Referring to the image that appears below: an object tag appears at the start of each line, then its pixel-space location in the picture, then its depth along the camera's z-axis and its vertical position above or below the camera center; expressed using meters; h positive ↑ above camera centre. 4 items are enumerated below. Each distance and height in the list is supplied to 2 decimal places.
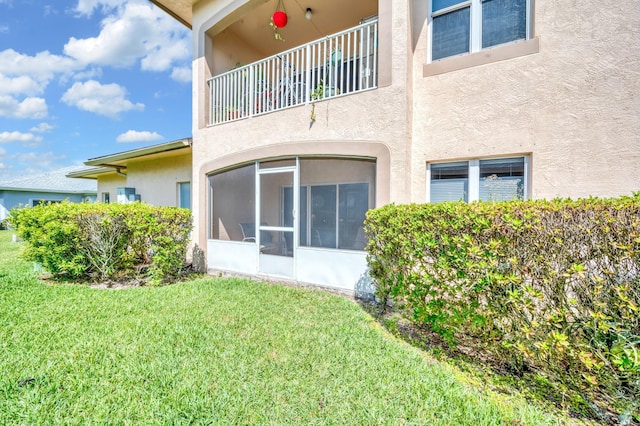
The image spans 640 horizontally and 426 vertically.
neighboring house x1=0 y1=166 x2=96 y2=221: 26.38 +1.76
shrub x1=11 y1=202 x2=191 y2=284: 7.94 -0.87
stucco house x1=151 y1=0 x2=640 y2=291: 5.07 +1.90
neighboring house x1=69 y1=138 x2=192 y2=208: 11.26 +1.61
